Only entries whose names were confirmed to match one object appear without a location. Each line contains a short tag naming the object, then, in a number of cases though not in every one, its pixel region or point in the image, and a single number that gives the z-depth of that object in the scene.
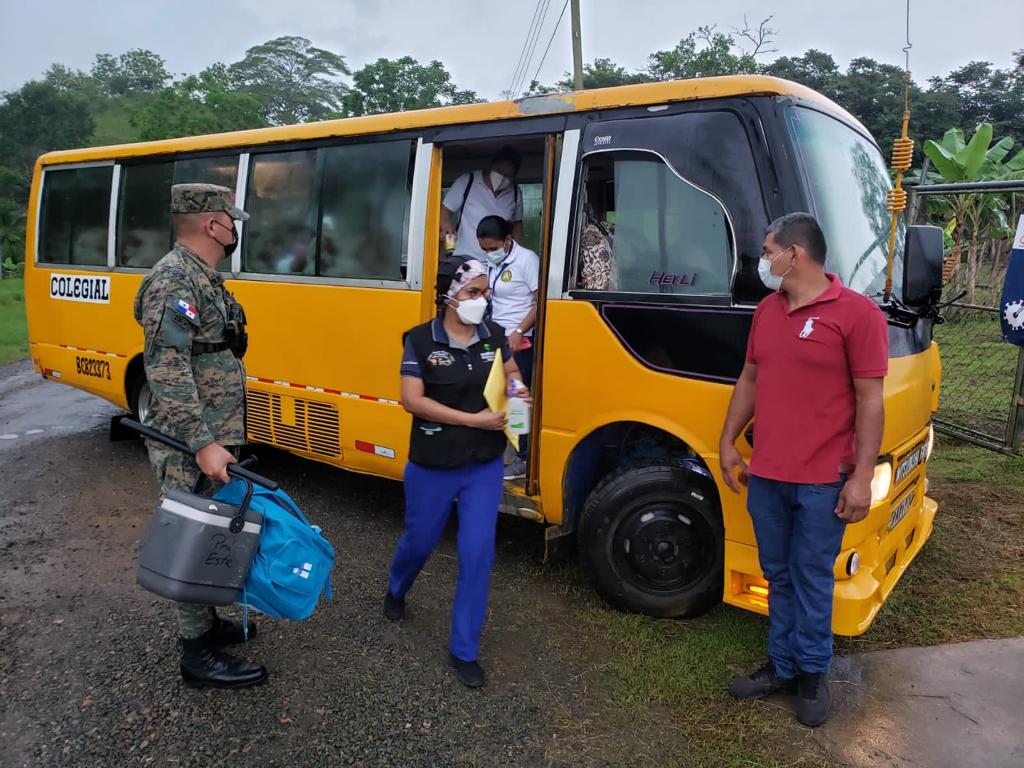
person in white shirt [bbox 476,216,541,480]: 4.60
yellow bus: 3.44
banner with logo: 5.23
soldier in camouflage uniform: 2.97
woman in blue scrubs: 3.23
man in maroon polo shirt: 2.82
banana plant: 13.18
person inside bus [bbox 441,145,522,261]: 5.06
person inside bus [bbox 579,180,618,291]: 3.87
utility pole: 15.61
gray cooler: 2.85
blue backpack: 3.00
